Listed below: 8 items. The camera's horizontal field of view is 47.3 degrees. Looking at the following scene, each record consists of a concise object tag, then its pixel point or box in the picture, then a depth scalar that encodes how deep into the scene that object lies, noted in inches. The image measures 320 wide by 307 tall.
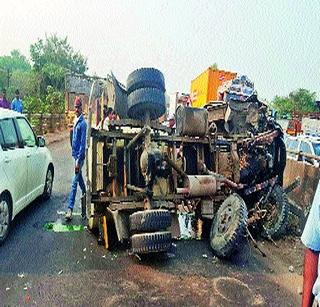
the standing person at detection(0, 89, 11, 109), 563.1
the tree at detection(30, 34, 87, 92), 2090.3
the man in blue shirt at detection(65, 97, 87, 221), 242.8
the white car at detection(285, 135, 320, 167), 483.8
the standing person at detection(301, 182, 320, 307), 65.5
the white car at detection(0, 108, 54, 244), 204.1
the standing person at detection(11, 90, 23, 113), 561.9
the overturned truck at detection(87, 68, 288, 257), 204.1
